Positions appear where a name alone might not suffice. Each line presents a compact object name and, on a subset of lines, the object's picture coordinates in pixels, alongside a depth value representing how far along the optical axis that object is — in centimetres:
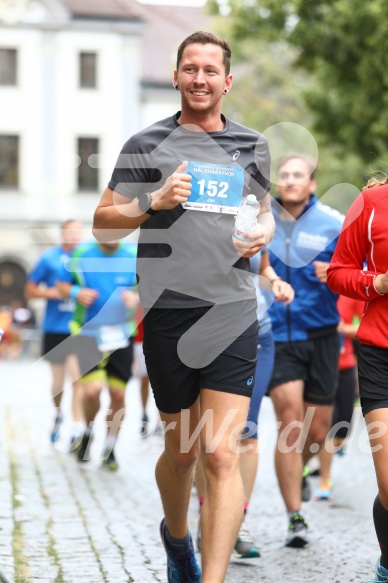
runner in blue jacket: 1459
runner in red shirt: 1028
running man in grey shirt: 980
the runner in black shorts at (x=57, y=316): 2442
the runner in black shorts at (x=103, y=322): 2114
